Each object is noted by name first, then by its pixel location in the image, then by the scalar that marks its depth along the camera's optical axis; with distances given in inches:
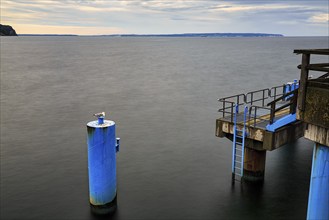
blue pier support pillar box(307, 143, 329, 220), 321.1
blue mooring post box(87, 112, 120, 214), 510.6
